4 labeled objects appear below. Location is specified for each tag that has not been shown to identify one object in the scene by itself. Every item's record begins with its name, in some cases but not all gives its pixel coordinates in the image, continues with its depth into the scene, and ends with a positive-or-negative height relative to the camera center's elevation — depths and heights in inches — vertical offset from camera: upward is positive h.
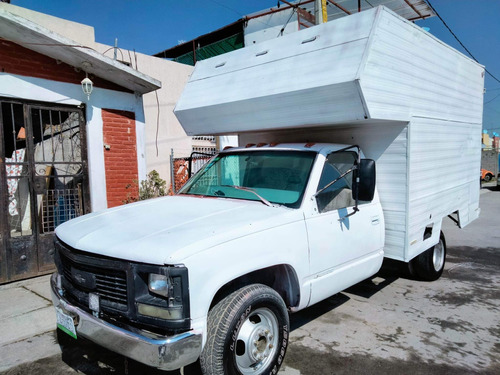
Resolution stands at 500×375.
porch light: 233.8 +46.9
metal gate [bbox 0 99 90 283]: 213.3 -12.5
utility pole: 341.1 +130.9
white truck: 94.7 -19.4
